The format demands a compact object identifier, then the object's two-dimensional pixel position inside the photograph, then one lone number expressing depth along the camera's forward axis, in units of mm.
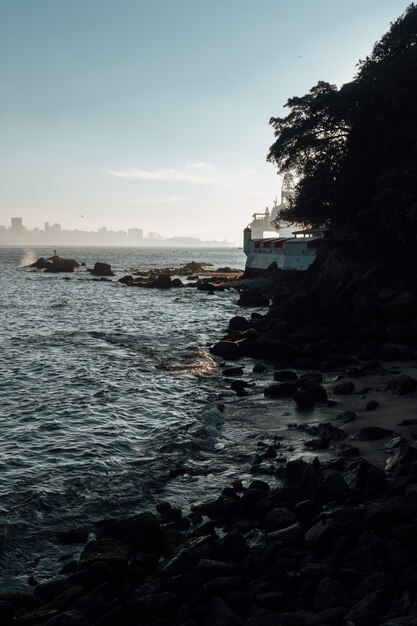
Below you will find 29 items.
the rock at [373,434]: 11744
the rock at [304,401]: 14898
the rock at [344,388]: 16031
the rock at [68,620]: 6023
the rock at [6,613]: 6473
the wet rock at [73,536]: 8648
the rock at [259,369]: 20058
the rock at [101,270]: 86750
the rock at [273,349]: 21812
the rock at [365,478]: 8702
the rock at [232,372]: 19844
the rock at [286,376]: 18297
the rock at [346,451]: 10906
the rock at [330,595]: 5676
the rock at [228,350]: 23131
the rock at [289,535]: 7372
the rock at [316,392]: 15370
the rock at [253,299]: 43109
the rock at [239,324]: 29306
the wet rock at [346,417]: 13305
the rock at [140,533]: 8055
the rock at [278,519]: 8031
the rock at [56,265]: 97231
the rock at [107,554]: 7336
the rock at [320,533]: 7105
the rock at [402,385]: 14948
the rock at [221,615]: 5586
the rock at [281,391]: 16422
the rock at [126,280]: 69350
